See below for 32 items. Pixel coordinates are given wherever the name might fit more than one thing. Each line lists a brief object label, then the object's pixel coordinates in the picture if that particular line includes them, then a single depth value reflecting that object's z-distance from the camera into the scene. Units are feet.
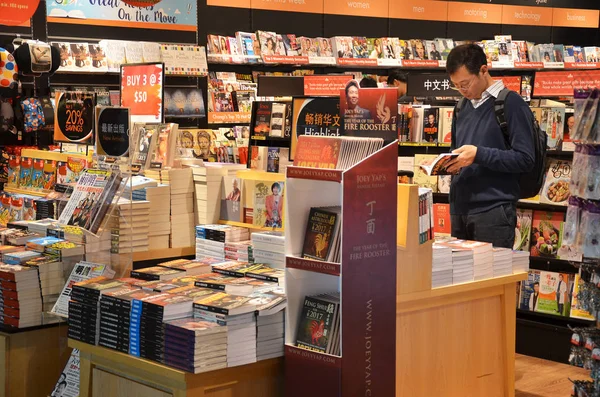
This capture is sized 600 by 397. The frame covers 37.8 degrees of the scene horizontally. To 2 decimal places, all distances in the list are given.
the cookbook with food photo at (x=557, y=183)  19.27
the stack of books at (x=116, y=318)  11.72
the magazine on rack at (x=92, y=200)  14.24
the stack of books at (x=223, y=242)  14.60
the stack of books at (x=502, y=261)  13.87
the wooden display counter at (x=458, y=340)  12.44
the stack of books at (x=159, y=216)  15.81
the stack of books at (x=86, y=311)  12.16
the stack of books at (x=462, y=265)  13.02
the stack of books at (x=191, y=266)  13.55
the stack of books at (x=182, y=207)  16.16
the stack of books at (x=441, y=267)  12.67
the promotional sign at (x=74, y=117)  17.94
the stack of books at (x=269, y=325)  11.34
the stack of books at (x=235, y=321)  11.03
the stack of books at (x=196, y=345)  10.73
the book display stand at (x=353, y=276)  10.97
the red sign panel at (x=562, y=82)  20.71
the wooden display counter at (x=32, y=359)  13.79
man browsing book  14.12
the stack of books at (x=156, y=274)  13.12
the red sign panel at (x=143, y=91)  17.16
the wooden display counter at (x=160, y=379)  10.98
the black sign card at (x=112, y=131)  14.64
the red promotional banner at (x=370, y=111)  11.71
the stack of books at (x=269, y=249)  13.17
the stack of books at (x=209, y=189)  16.14
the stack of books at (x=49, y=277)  14.11
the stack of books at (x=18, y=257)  14.32
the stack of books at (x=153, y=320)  11.23
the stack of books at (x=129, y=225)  14.80
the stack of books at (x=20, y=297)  13.83
